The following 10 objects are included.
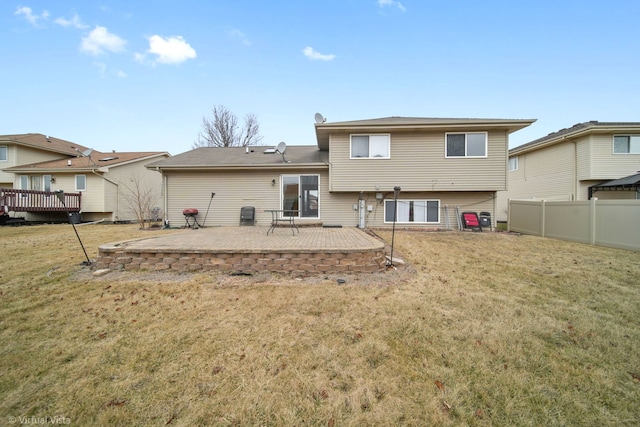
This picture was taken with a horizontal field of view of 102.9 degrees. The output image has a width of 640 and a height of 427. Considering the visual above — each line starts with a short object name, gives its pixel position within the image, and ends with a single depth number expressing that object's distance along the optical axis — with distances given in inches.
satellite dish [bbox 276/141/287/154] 428.5
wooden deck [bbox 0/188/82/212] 500.4
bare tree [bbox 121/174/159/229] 594.2
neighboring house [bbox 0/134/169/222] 540.7
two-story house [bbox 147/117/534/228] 399.2
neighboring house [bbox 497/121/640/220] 484.4
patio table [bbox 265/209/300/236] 418.6
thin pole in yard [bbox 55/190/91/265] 194.9
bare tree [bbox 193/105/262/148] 1057.5
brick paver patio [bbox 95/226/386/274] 187.2
